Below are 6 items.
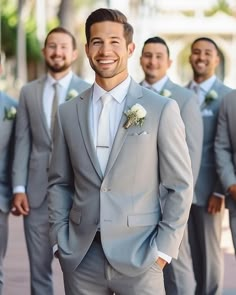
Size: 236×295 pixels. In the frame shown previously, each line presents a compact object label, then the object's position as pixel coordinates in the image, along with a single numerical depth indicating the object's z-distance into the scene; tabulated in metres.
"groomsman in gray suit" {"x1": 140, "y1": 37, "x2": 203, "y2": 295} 6.54
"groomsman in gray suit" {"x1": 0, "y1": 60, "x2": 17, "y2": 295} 6.66
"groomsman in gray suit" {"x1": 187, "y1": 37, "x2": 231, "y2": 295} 6.93
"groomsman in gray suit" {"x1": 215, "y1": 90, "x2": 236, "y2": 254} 6.32
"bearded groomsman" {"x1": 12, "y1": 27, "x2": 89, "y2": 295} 6.60
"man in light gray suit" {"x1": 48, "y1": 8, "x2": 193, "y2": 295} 4.34
